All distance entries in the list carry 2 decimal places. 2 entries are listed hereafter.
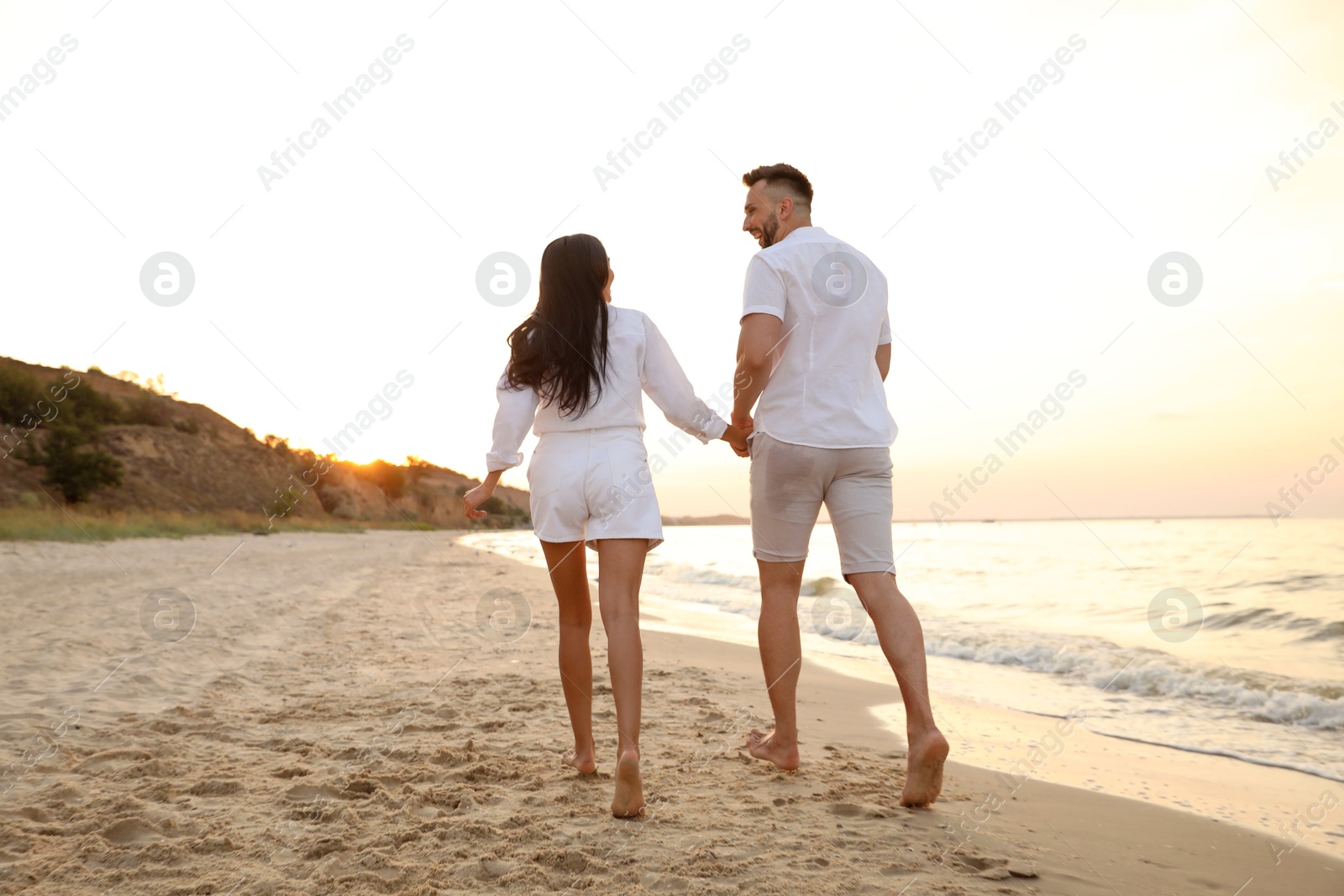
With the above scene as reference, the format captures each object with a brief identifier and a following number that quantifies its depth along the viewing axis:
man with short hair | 2.85
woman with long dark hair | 2.68
